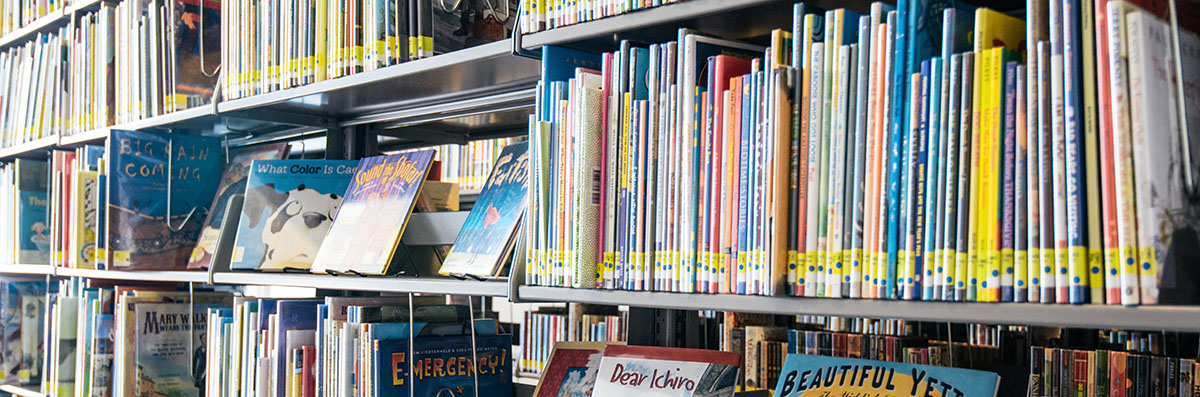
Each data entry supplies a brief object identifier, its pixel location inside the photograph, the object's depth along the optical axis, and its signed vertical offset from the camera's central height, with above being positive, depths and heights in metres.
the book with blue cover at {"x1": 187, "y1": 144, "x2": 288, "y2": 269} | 2.18 +0.06
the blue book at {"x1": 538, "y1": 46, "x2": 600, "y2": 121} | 1.34 +0.20
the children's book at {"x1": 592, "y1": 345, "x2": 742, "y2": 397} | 1.31 -0.21
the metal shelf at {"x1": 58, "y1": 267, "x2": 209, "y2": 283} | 2.02 -0.12
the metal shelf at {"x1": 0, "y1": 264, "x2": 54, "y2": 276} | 2.58 -0.14
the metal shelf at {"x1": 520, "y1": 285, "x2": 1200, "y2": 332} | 0.81 -0.09
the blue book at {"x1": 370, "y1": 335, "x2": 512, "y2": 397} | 1.65 -0.25
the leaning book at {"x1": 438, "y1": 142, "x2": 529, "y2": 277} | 1.50 -0.01
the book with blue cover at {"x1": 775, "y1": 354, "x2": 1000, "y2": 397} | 1.12 -0.19
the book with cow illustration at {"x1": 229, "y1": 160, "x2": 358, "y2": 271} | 1.89 +0.01
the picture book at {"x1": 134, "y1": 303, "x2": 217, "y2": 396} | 2.27 -0.30
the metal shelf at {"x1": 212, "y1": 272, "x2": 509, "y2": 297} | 1.45 -0.11
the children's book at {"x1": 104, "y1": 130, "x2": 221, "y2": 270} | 2.24 +0.05
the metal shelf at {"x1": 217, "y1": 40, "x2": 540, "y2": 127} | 1.53 +0.22
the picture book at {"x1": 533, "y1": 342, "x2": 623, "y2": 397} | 1.50 -0.23
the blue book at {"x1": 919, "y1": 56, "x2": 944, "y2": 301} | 0.94 +0.03
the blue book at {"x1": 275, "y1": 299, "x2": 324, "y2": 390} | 1.85 -0.19
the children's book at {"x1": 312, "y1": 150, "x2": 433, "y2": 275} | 1.68 +0.00
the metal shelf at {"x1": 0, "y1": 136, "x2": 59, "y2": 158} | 2.65 +0.18
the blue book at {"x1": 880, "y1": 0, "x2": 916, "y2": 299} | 0.97 +0.07
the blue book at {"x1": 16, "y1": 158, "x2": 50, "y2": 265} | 2.79 +0.01
